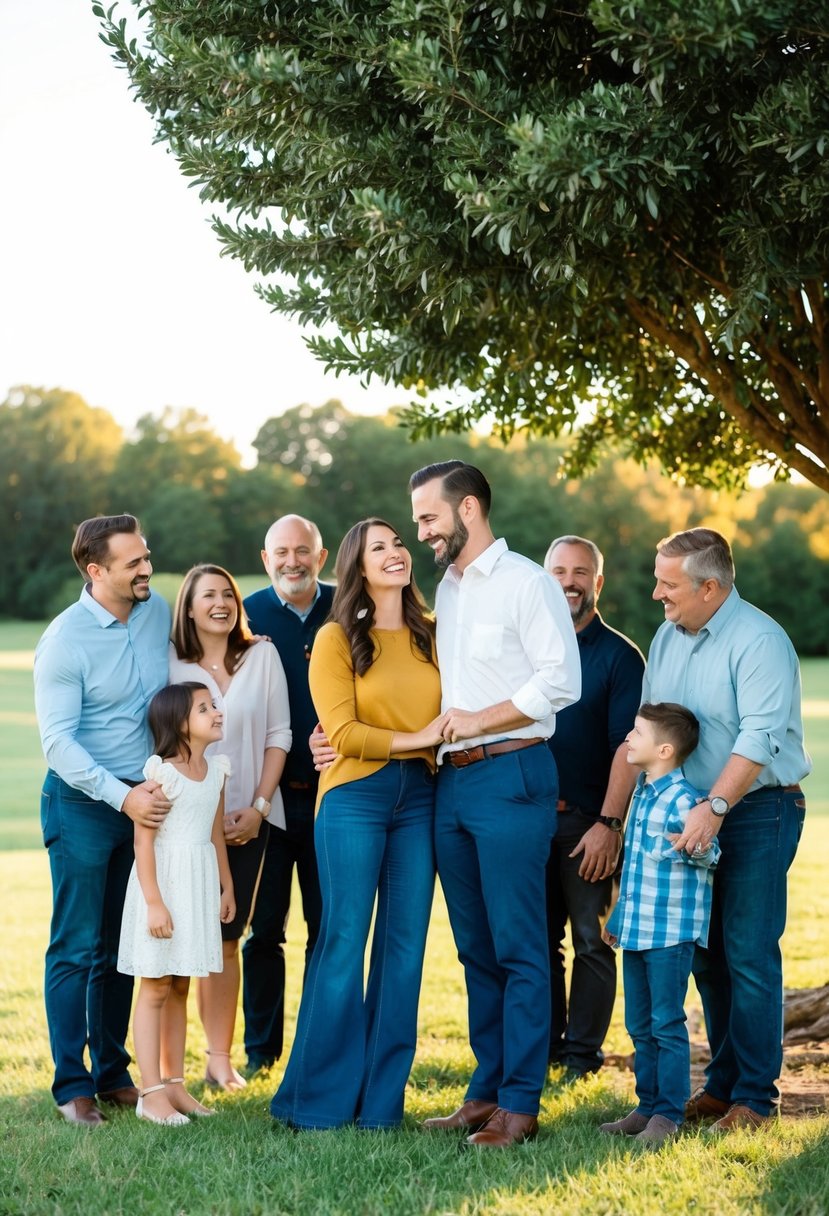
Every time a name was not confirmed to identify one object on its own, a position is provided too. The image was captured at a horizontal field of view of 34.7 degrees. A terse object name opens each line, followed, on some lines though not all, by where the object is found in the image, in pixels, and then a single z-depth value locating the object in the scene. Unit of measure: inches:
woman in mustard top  218.8
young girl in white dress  232.5
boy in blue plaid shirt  218.1
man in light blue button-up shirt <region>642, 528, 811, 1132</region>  223.1
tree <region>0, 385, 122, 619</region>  2338.8
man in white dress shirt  212.8
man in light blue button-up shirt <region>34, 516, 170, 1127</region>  236.7
